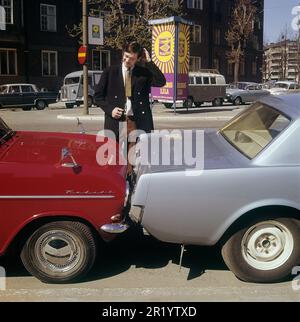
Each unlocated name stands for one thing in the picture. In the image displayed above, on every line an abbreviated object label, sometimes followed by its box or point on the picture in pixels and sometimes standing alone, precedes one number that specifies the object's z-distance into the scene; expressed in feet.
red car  11.25
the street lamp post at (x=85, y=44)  62.69
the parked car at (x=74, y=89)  94.27
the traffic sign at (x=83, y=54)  60.39
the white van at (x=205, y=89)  91.71
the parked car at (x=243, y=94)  102.89
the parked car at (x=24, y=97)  85.92
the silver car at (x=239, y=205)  11.41
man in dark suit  16.87
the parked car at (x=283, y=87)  112.37
